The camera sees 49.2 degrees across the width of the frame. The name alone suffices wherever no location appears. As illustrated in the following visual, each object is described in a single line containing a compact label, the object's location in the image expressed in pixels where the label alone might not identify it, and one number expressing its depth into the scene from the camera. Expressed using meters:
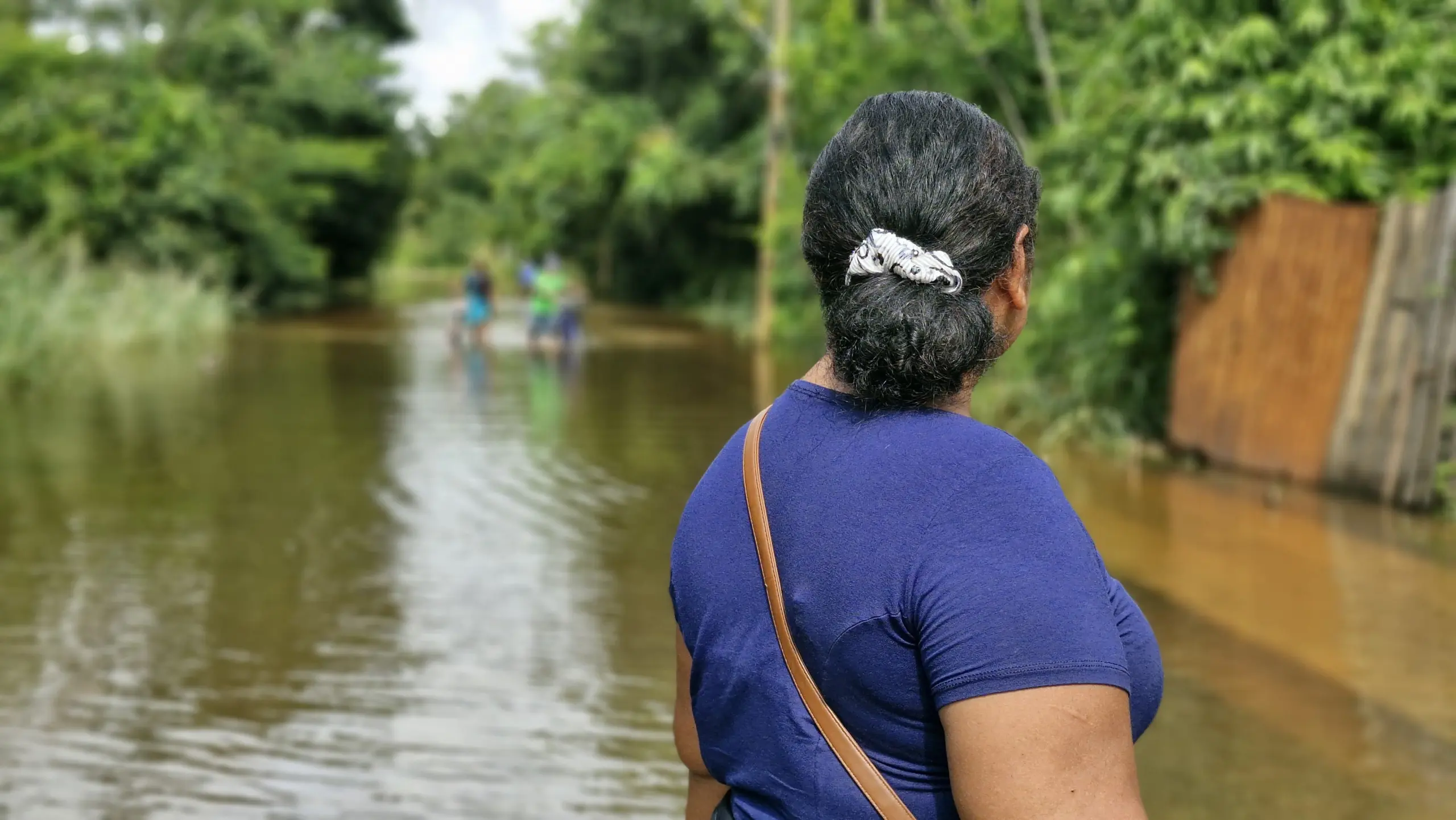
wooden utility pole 26.30
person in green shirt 24.98
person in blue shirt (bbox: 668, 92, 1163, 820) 1.64
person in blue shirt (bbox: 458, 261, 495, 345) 25.62
